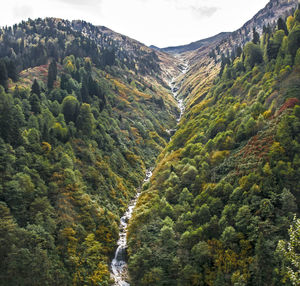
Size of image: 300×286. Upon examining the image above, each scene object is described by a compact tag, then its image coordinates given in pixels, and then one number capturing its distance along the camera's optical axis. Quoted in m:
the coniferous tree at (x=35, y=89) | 87.38
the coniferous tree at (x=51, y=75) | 107.11
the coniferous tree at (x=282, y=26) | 95.12
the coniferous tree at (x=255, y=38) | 113.76
